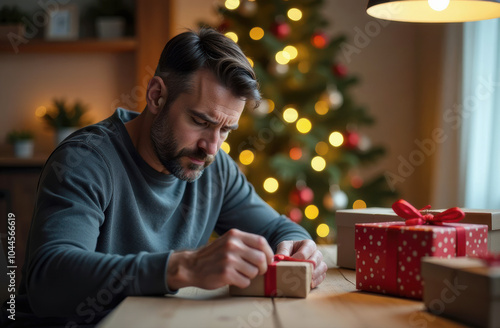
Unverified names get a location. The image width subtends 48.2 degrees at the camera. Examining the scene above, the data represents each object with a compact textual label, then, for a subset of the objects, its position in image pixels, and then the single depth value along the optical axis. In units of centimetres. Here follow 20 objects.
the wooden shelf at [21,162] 389
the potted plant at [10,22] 401
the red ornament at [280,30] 319
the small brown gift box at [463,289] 86
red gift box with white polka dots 107
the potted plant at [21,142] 407
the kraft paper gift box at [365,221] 127
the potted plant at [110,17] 414
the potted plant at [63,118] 403
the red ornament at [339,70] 340
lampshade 141
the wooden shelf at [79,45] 404
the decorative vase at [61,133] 402
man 105
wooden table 91
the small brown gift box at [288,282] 108
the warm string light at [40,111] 436
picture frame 416
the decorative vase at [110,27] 414
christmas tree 314
